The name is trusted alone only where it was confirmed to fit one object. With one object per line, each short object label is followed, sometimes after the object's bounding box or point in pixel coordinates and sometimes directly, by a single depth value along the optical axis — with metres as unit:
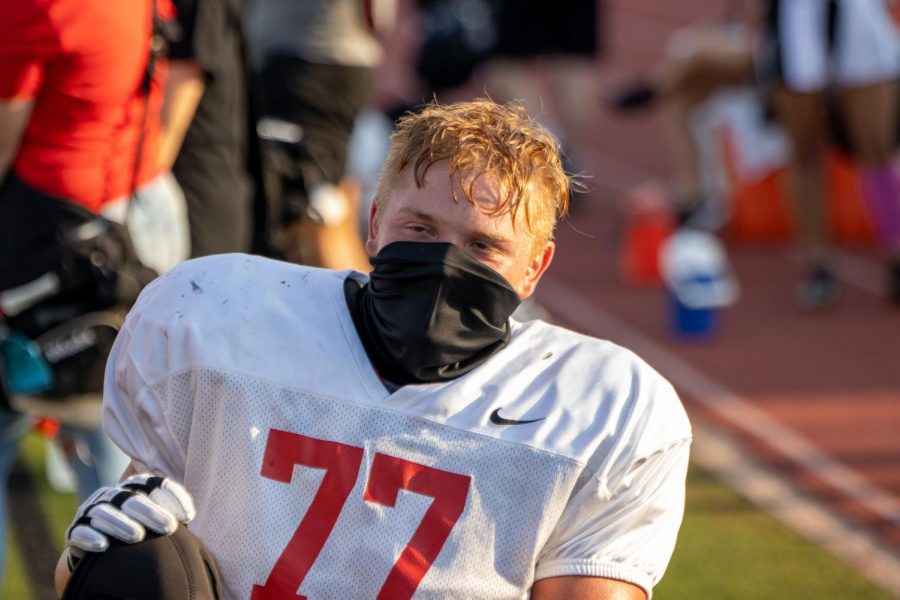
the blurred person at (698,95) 16.62
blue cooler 13.51
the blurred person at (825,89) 13.87
